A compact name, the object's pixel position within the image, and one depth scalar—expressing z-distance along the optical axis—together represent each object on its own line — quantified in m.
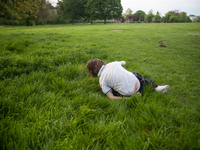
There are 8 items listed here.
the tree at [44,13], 37.03
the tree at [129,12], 105.06
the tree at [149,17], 76.69
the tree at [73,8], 45.16
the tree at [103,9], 43.41
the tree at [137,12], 109.31
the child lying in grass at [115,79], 2.23
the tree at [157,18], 74.50
